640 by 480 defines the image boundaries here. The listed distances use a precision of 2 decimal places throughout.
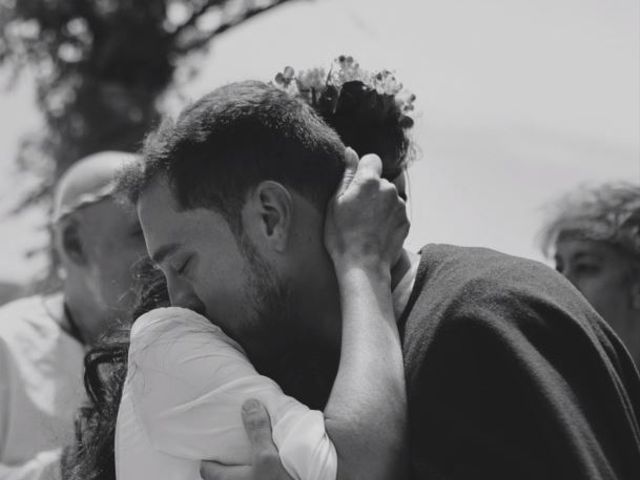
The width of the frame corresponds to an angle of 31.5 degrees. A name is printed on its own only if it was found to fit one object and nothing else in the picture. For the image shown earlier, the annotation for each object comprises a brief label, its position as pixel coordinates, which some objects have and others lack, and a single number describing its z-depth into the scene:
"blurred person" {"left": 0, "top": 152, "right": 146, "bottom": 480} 4.49
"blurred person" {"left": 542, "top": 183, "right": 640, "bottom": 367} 4.65
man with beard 2.13
